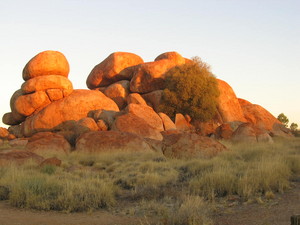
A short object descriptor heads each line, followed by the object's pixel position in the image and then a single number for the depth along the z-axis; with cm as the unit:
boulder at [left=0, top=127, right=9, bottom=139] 3622
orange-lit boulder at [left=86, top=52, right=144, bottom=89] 4012
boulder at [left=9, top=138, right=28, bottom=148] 2725
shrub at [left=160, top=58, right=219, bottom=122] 3550
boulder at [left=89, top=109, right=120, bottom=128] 3070
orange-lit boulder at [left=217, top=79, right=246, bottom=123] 3825
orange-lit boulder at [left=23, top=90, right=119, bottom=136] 3222
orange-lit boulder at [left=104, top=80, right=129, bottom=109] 3778
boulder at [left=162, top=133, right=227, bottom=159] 1773
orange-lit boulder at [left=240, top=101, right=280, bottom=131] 3934
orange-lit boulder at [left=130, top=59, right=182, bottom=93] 3694
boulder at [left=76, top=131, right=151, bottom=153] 2155
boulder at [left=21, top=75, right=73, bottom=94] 3331
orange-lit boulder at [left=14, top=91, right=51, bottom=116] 3316
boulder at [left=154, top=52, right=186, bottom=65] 3998
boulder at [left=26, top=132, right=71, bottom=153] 2206
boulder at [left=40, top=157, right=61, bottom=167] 1482
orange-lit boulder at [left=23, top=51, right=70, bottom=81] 3406
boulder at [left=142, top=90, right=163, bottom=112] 3644
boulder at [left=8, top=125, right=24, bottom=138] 3484
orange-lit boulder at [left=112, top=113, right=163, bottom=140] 2700
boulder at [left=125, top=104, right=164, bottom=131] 3123
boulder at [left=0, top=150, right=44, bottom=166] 1549
